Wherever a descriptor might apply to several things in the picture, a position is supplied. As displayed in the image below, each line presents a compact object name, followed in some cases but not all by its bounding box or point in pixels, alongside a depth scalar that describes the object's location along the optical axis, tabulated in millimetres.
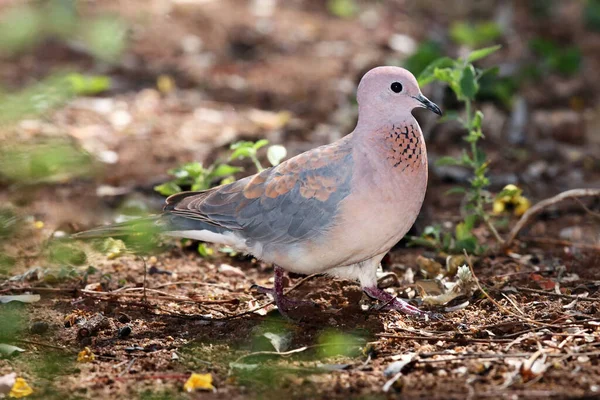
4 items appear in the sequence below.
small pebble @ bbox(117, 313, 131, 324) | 8453
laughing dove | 8023
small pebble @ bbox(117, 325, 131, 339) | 8092
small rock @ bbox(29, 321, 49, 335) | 8102
